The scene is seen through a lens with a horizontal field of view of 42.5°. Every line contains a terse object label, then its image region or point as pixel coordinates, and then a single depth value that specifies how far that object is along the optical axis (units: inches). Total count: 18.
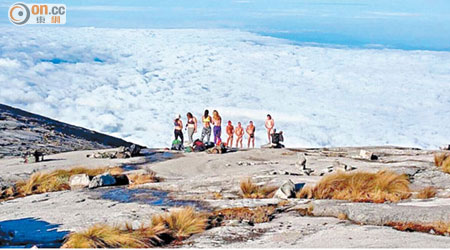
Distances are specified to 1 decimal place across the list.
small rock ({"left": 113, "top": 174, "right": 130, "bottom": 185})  481.9
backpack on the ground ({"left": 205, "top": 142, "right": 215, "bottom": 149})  773.3
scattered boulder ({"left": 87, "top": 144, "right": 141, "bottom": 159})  682.2
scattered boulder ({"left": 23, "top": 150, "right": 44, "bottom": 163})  650.8
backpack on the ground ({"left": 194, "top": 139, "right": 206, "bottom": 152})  738.2
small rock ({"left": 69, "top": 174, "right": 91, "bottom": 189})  468.8
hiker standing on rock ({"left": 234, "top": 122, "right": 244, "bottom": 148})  991.6
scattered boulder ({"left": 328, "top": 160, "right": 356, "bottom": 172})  503.8
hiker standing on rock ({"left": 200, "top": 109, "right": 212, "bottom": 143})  857.5
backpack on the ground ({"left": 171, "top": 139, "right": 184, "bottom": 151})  797.7
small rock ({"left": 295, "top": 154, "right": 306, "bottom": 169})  537.0
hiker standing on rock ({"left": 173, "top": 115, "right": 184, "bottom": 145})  851.4
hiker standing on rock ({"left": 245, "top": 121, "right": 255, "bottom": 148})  974.4
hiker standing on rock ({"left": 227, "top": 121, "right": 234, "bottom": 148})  967.0
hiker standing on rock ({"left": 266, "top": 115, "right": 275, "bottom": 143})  946.7
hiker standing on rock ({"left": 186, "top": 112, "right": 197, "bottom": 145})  863.1
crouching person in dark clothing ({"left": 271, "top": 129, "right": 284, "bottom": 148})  799.0
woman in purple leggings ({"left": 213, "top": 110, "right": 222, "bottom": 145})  858.8
